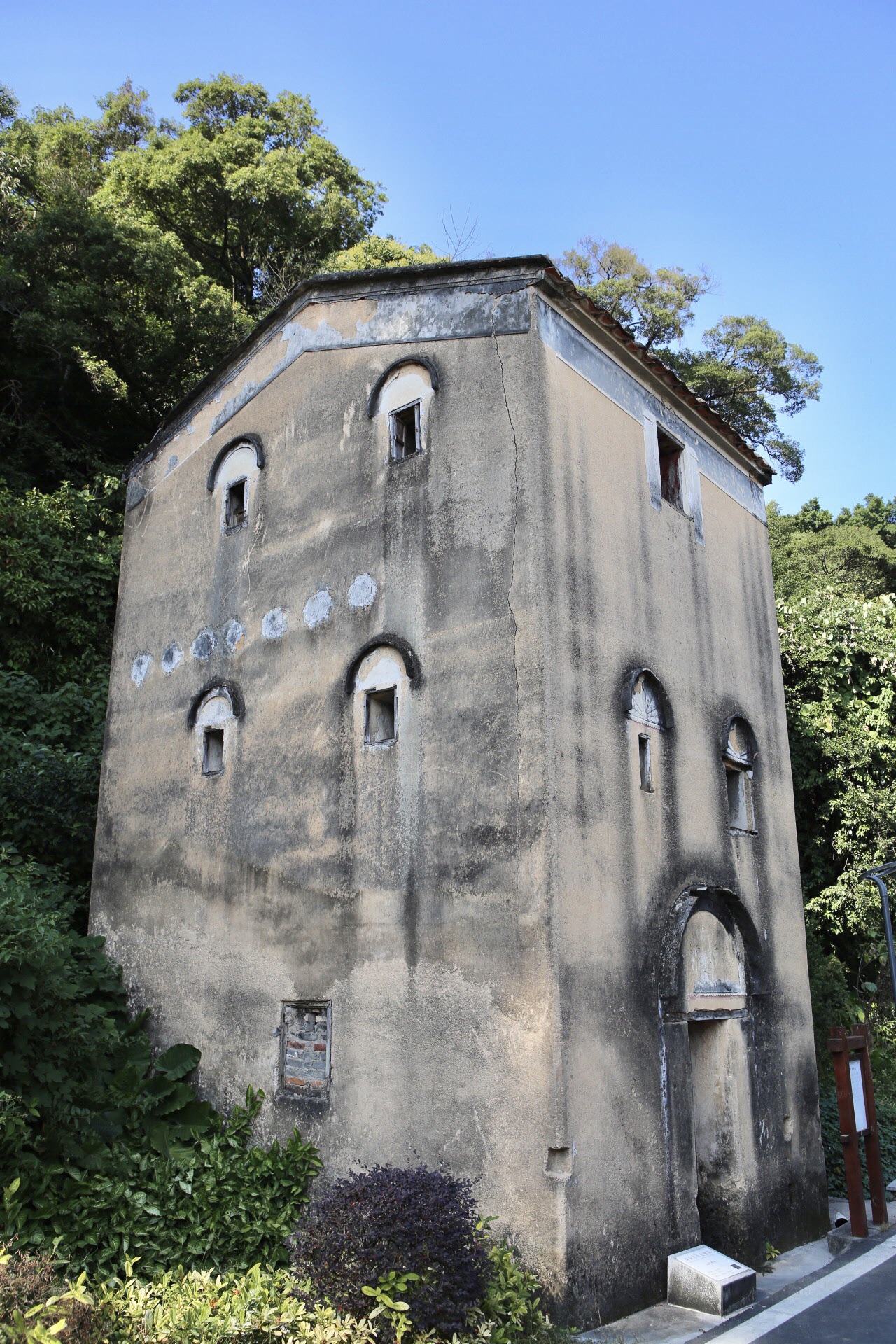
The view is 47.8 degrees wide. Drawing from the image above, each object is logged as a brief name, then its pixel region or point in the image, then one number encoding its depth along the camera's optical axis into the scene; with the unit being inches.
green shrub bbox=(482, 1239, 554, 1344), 242.2
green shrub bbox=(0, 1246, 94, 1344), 190.9
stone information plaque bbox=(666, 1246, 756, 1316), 287.4
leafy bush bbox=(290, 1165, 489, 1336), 226.1
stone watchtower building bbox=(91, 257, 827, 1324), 292.2
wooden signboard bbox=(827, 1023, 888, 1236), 377.4
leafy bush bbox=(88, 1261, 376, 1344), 213.2
